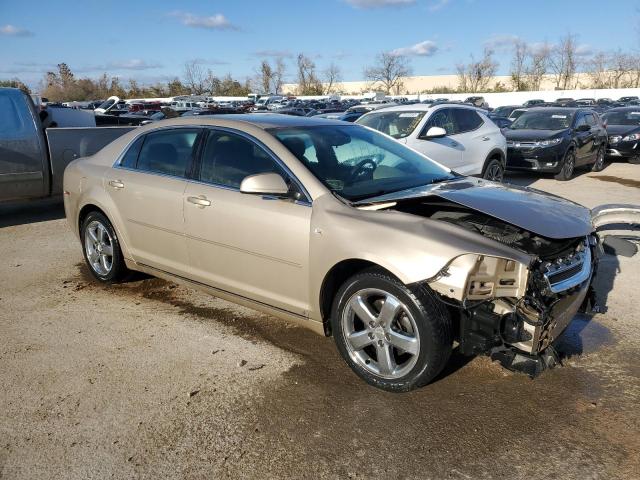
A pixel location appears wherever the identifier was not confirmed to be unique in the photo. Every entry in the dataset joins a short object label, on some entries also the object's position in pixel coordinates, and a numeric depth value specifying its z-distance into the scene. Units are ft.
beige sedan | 9.69
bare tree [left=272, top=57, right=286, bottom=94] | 286.56
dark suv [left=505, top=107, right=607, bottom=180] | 39.06
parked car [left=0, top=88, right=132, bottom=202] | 25.16
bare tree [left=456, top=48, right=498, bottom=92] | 269.23
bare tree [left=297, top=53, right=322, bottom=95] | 290.56
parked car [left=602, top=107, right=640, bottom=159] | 49.85
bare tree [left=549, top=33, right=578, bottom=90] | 240.32
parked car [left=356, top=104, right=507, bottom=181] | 29.04
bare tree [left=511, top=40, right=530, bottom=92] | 246.90
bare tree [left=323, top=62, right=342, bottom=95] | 304.30
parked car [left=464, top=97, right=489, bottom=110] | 152.48
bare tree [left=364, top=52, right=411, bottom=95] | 292.20
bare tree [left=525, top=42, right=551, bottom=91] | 247.09
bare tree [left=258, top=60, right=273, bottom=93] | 284.41
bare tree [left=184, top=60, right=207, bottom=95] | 255.91
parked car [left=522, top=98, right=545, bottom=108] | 136.56
